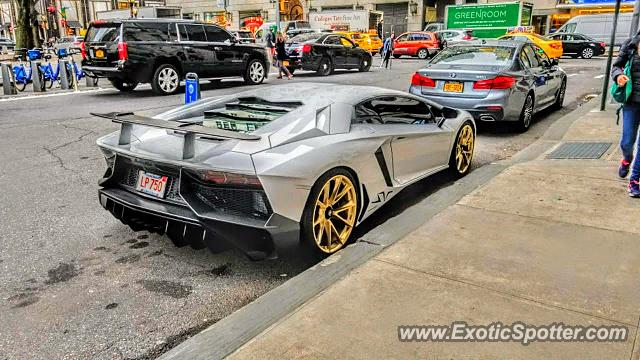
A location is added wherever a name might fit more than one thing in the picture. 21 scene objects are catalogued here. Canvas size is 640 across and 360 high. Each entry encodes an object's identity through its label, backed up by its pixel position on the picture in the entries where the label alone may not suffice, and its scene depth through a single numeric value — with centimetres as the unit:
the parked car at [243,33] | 3350
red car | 3173
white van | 3238
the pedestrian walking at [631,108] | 507
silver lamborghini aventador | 350
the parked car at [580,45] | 3014
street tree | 2553
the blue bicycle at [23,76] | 1498
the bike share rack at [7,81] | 1414
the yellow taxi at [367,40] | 3149
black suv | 1307
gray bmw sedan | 850
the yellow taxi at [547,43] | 2662
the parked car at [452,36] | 3195
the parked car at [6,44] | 4818
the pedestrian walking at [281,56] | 1816
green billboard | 3291
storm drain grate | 693
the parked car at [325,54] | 1914
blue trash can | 939
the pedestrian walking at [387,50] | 2252
